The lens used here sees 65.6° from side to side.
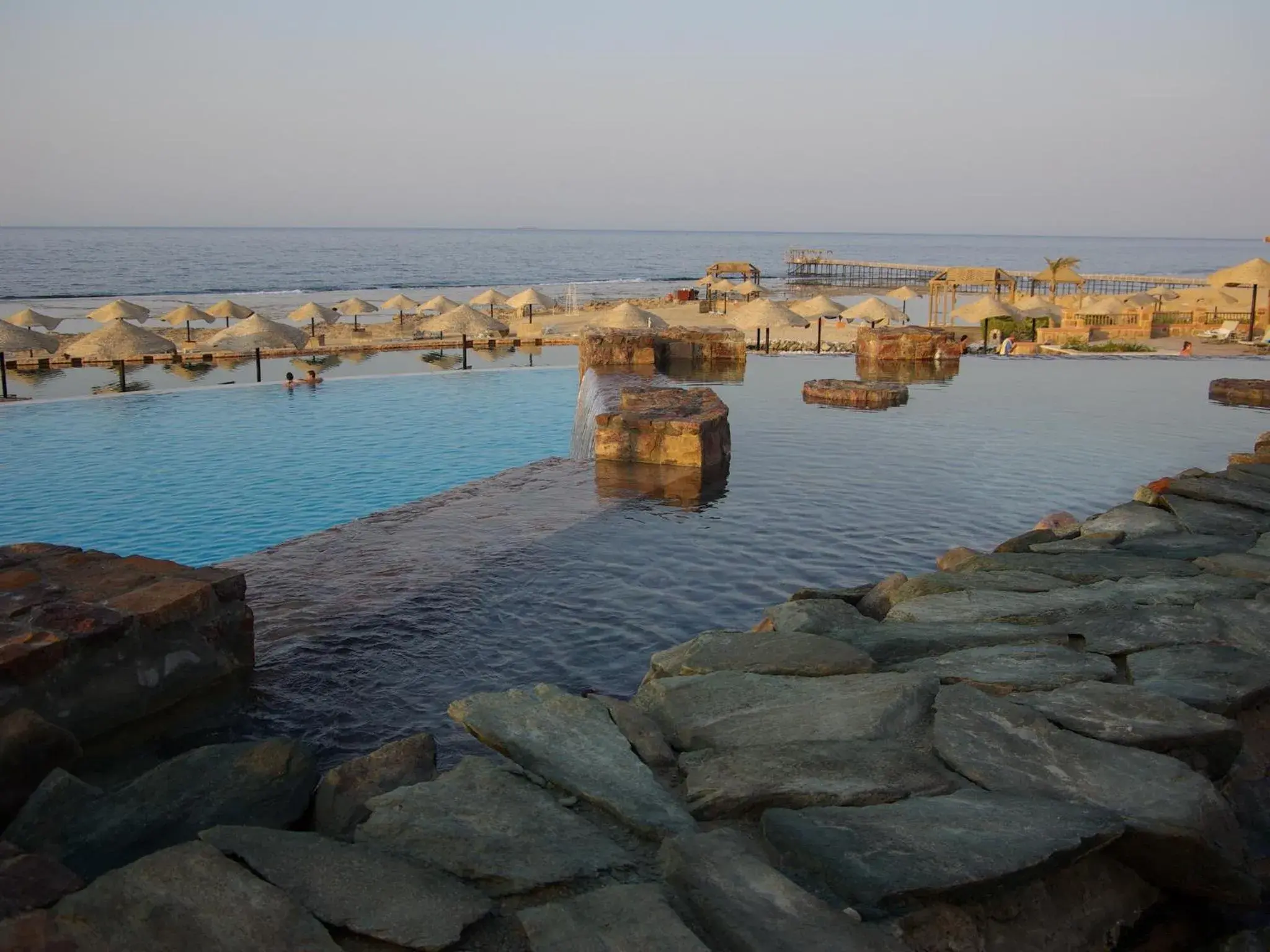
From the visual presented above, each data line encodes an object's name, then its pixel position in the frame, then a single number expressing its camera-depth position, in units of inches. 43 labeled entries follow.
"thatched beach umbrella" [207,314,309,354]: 946.7
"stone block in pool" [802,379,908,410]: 568.4
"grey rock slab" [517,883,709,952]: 77.4
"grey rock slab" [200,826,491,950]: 79.1
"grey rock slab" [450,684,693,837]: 102.2
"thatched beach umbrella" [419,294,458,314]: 1464.1
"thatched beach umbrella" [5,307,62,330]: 1199.6
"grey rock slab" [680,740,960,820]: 102.3
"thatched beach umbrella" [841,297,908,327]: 1246.9
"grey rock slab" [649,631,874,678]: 138.9
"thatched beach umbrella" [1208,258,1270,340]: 1162.0
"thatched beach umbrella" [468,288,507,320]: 1600.6
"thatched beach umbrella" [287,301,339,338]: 1427.2
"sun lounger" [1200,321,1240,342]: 1149.7
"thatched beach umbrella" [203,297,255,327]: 1461.6
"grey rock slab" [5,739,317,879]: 97.5
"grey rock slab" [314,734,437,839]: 107.0
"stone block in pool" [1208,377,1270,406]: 592.7
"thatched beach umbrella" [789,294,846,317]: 1195.3
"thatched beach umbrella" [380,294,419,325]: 1643.7
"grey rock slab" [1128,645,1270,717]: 125.2
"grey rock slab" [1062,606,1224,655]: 145.6
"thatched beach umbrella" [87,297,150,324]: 1283.2
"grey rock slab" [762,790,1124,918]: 85.8
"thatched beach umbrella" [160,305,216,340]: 1370.6
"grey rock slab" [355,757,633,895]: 89.2
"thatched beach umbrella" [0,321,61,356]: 860.0
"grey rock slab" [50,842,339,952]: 74.1
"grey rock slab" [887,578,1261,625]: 161.5
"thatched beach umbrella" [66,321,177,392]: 918.4
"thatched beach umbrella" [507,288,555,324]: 1567.4
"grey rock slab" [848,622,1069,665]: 147.6
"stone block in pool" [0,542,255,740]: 131.9
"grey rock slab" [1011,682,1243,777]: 114.7
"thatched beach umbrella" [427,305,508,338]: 1149.1
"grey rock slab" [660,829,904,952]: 78.5
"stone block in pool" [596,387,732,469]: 373.4
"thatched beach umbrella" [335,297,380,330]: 1595.7
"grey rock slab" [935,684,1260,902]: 97.3
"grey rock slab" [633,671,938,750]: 119.0
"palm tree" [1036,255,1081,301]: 1820.9
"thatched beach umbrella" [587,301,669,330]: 1056.8
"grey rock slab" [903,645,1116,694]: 129.9
